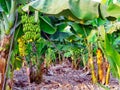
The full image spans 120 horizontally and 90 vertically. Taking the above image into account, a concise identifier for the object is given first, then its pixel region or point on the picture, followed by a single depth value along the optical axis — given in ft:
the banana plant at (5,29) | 10.30
